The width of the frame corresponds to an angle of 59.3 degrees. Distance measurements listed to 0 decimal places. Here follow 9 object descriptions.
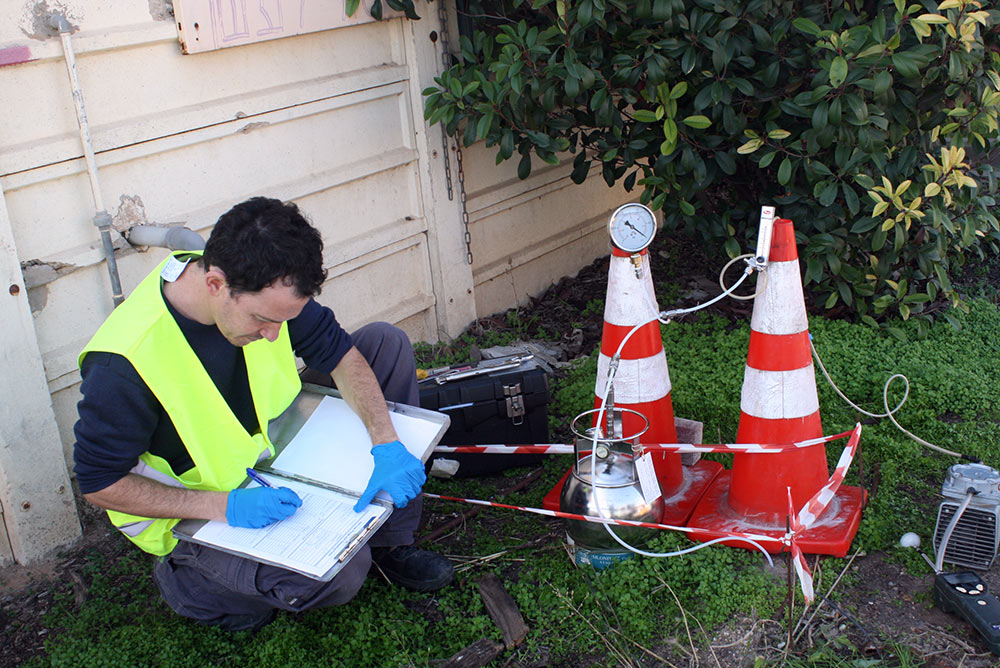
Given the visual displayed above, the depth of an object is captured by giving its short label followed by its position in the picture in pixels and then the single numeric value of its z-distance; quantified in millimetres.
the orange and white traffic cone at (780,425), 3109
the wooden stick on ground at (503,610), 2939
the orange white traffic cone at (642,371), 3301
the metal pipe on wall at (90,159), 3184
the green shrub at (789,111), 3943
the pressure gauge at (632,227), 3135
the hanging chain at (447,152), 4816
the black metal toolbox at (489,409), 3783
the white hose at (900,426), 3607
